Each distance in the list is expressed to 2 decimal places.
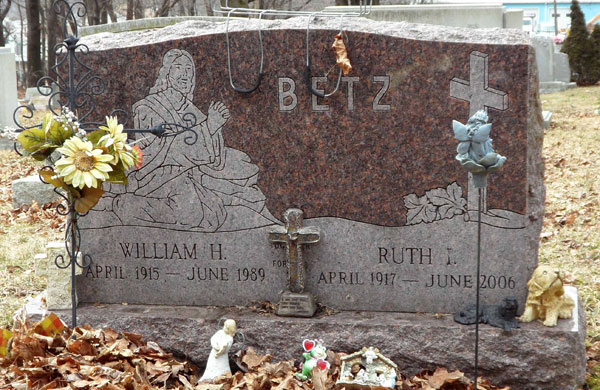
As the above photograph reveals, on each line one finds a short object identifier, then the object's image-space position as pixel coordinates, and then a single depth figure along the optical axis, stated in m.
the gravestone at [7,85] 11.88
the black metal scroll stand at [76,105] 4.10
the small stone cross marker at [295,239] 4.18
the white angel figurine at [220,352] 3.82
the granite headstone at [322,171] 4.02
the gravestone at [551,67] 19.17
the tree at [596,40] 20.78
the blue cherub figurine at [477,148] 3.35
